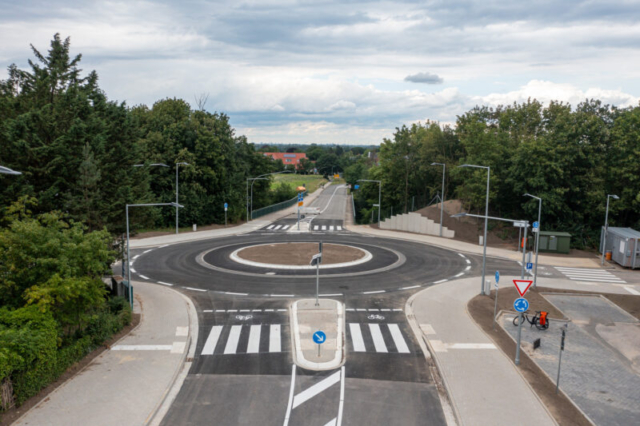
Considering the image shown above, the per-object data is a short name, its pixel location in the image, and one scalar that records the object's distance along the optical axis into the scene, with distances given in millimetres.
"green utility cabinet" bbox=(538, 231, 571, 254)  41969
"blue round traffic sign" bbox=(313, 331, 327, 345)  17438
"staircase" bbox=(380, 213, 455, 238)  52600
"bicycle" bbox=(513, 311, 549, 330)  22230
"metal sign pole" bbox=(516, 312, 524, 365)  18047
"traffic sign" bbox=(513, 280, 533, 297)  18859
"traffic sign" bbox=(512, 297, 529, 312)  17906
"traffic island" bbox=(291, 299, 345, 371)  18000
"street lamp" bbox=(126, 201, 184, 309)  23844
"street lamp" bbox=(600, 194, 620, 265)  39094
